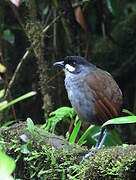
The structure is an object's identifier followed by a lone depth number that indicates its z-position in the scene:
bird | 5.46
